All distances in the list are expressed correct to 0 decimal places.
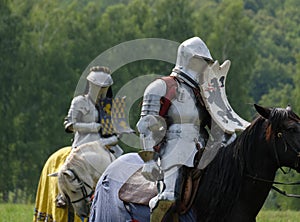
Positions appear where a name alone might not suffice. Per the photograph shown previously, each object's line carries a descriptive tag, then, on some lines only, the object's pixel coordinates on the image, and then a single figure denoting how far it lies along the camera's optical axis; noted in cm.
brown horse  1925
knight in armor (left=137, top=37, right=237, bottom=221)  1969
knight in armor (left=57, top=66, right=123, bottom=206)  2966
